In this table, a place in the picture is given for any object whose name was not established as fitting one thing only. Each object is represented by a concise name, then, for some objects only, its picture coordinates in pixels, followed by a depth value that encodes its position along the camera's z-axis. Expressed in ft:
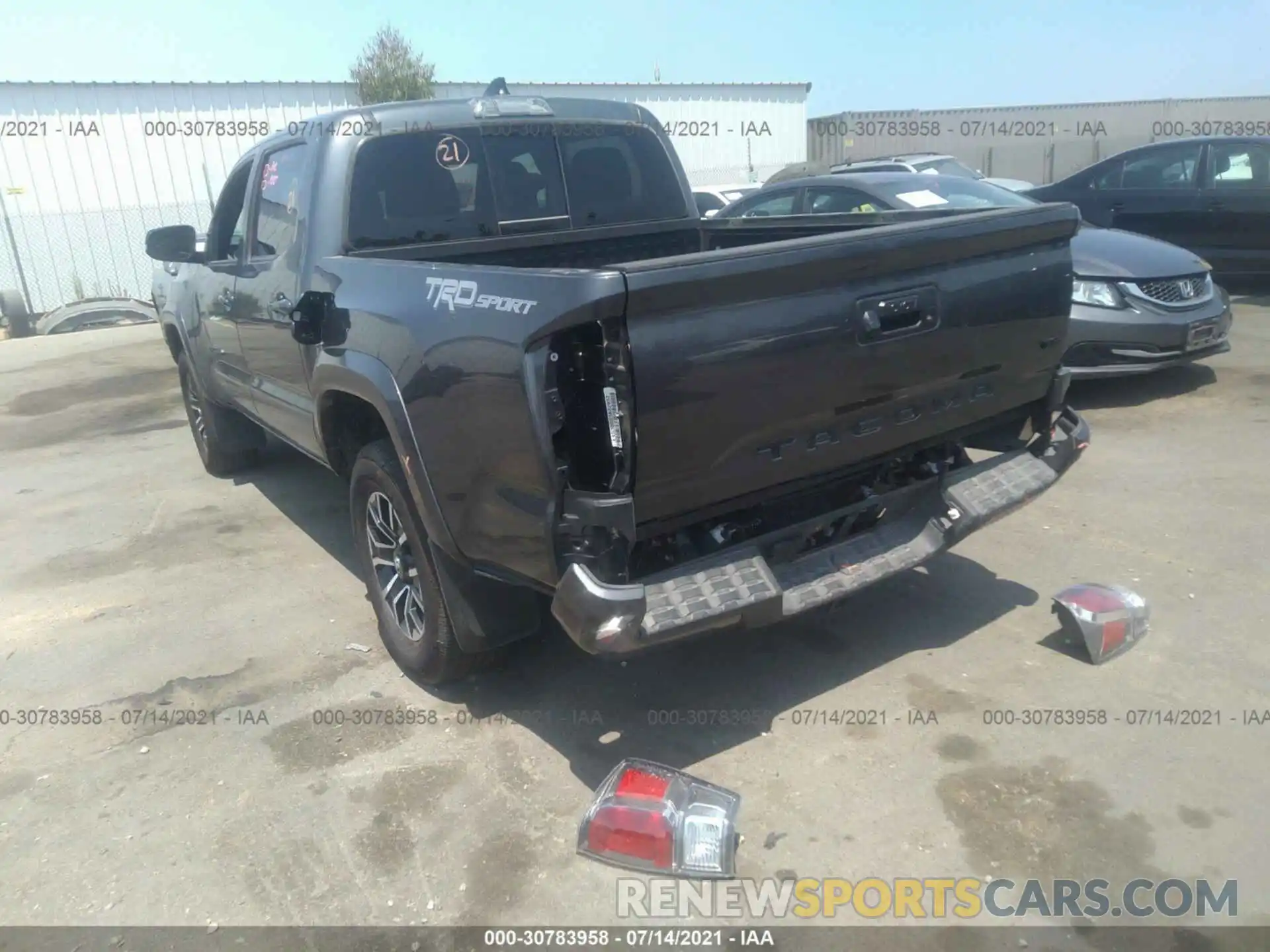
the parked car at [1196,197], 30.73
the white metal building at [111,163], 60.29
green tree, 68.44
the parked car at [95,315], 52.13
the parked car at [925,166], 44.24
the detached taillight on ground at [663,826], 9.08
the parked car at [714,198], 42.01
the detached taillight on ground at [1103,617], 11.91
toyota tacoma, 8.89
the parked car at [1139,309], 21.48
